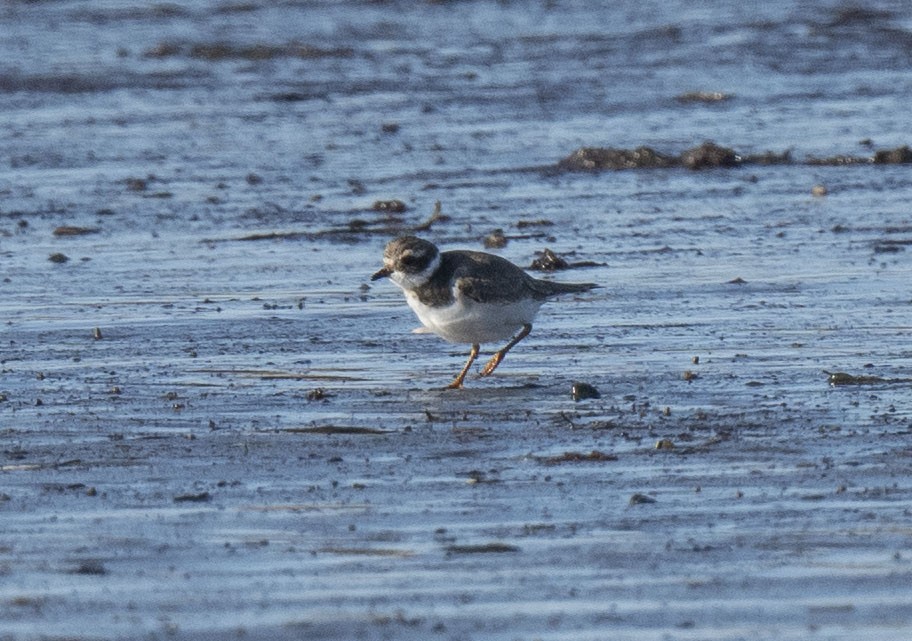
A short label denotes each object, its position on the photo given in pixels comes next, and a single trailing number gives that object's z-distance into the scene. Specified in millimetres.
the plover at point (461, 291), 8016
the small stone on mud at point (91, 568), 5199
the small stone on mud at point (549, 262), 10258
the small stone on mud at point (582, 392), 7422
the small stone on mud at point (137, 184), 13456
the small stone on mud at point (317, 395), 7508
